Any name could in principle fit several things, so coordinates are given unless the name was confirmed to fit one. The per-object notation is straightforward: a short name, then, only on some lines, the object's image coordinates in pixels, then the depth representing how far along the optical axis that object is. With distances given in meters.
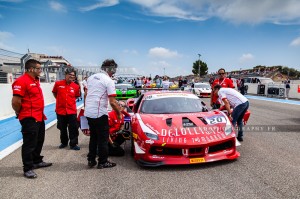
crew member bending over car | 5.90
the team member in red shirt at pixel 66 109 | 5.70
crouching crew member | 5.14
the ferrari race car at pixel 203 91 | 20.31
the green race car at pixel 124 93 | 16.20
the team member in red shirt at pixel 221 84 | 7.39
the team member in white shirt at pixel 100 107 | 4.24
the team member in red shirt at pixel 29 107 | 3.97
